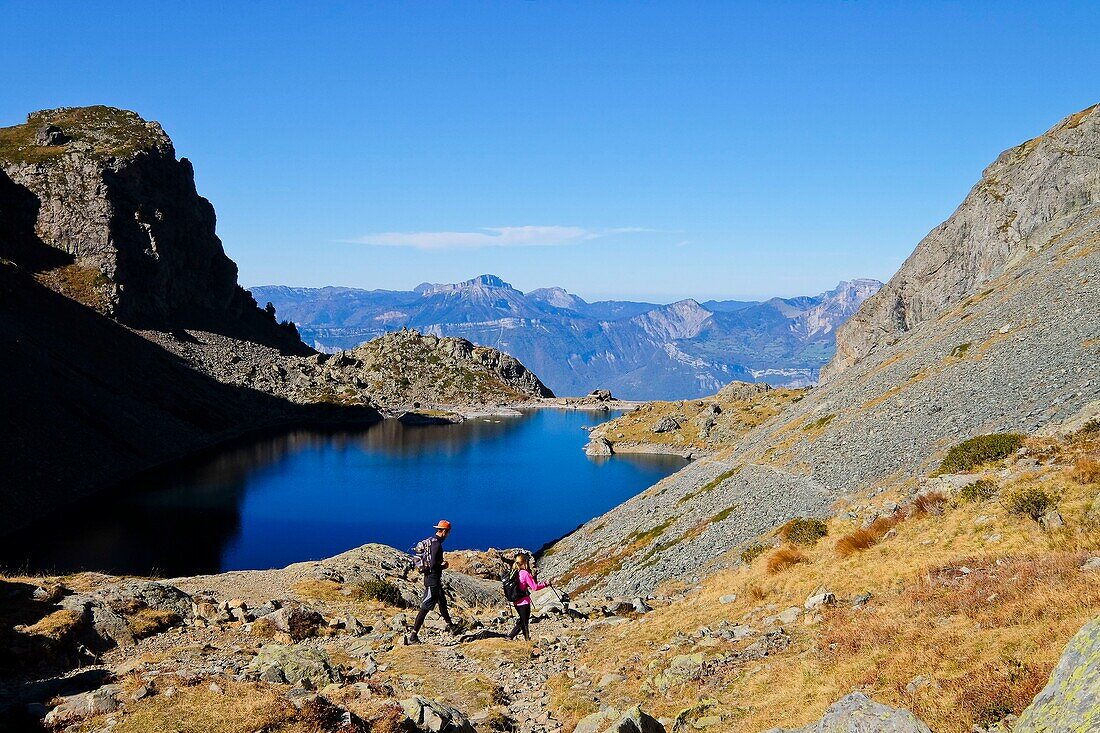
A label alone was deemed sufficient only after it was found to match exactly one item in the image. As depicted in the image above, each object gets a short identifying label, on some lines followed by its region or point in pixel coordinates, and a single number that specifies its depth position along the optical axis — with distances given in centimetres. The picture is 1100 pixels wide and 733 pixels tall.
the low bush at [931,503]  2252
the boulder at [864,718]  880
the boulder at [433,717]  1329
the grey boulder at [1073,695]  740
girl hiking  2266
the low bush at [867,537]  2270
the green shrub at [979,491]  2117
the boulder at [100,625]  2181
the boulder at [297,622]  2444
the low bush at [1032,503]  1798
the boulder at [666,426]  15675
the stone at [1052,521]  1694
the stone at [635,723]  1209
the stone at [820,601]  1828
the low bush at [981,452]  2658
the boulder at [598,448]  15300
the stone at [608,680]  1756
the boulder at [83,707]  1271
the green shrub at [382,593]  3139
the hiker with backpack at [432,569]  2253
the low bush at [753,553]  3186
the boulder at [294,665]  1733
